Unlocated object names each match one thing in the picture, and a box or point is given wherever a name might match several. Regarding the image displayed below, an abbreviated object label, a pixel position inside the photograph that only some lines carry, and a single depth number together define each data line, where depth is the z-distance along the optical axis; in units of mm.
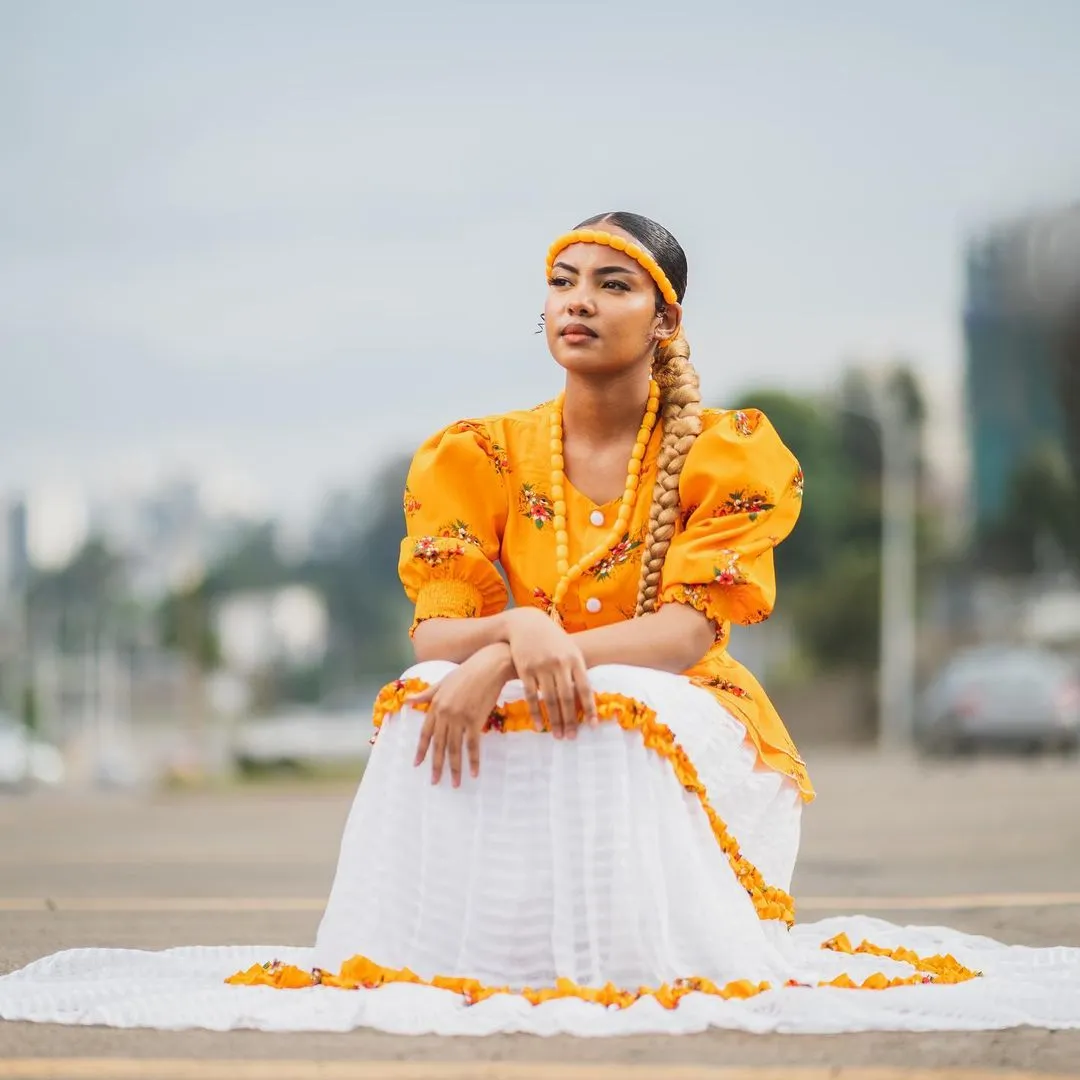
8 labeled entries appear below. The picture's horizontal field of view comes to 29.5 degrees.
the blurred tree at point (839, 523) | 50188
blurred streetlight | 45312
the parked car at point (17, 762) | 43875
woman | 3881
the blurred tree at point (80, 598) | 110688
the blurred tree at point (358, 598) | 116500
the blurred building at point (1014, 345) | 45312
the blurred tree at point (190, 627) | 82500
